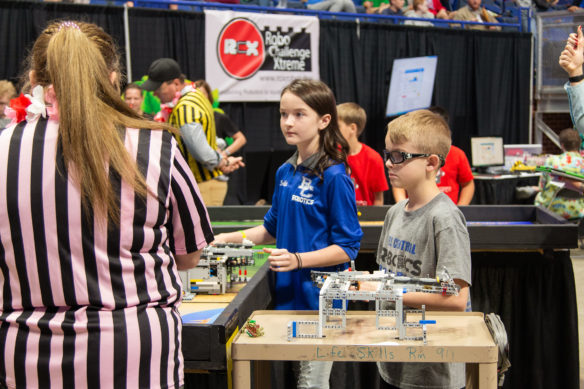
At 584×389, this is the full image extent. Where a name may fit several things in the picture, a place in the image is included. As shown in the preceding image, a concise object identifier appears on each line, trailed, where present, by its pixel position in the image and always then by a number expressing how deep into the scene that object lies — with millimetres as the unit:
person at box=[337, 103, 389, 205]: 3867
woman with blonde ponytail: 1280
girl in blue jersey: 2303
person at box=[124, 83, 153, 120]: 5215
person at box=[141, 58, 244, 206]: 4465
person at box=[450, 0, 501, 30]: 10008
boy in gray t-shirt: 1913
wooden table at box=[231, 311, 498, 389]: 1585
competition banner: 7508
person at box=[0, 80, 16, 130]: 5046
